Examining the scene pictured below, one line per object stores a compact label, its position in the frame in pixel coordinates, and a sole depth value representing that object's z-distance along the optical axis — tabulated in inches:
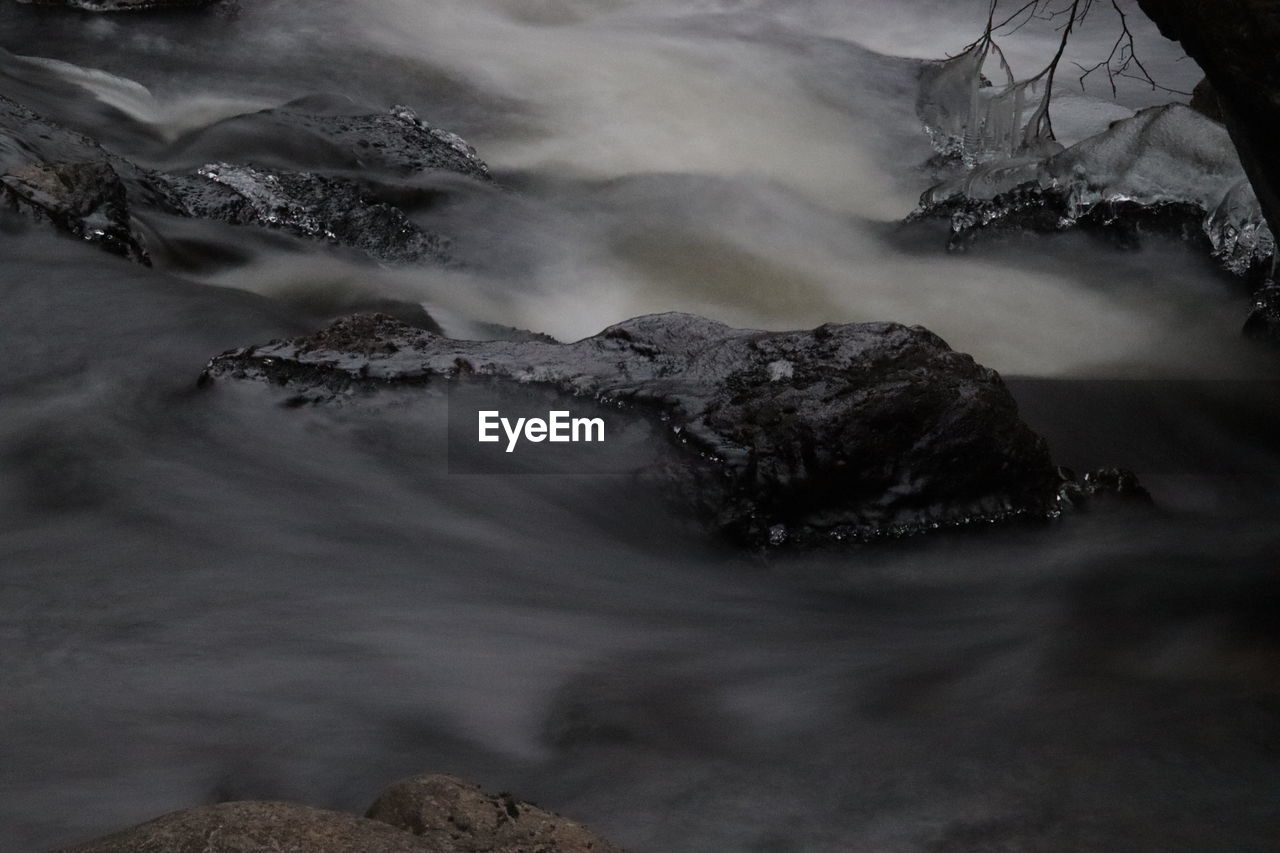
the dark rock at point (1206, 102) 329.7
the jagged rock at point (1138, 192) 284.8
